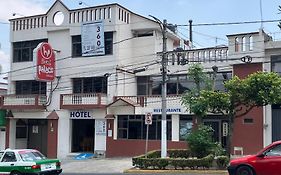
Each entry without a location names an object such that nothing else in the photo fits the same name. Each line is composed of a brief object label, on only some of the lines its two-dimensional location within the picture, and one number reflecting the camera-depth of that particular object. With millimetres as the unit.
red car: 16297
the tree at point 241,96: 25219
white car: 19562
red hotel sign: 37750
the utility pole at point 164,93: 27734
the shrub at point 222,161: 24406
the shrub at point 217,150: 26141
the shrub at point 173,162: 24594
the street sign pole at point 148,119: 27359
